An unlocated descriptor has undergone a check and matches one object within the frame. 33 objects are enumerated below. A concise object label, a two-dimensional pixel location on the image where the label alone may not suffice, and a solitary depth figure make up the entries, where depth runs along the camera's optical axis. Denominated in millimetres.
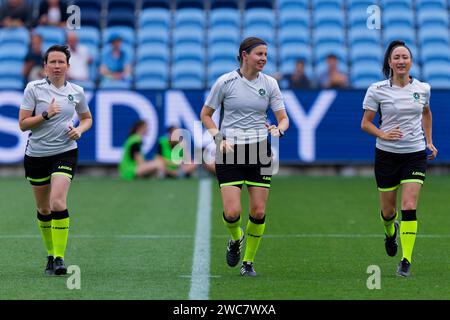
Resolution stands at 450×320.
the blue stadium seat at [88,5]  25812
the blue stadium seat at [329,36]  25312
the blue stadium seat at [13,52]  24781
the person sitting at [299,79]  22875
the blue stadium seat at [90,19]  25703
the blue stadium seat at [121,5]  26219
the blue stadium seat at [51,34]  24875
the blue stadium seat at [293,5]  26300
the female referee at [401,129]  10188
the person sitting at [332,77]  22906
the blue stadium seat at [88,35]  25062
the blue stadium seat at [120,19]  25859
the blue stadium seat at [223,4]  26656
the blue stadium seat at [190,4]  26531
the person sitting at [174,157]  22516
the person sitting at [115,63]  23500
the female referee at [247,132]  10078
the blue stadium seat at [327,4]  26156
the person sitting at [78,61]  23328
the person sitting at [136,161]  21922
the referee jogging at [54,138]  10008
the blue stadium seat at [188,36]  25531
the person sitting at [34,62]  22781
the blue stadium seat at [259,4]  26422
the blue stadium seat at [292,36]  25422
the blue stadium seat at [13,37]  25281
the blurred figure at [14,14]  24938
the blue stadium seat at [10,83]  23258
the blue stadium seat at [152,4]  26625
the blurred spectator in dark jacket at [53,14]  24828
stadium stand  24562
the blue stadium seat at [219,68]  24250
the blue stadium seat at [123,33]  25312
